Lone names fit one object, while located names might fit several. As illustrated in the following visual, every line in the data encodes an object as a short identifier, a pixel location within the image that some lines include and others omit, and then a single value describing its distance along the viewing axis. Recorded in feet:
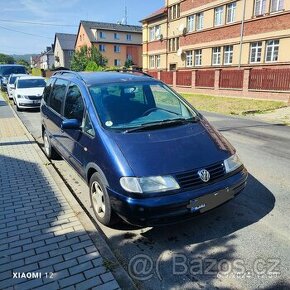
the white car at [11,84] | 65.43
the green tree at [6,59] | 495.90
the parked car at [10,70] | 102.01
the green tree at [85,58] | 170.60
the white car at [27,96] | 49.93
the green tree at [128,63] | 193.35
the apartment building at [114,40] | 211.20
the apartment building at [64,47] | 255.70
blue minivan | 11.13
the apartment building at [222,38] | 70.49
